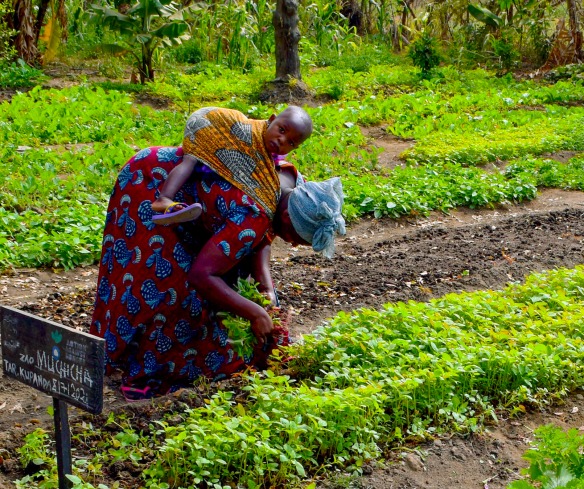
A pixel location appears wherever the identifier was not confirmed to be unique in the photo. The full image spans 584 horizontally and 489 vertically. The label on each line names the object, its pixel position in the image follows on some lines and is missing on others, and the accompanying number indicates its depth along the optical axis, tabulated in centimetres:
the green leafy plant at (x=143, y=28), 1173
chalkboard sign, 285
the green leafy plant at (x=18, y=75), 1164
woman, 408
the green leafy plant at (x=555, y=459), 305
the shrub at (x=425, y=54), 1436
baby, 412
